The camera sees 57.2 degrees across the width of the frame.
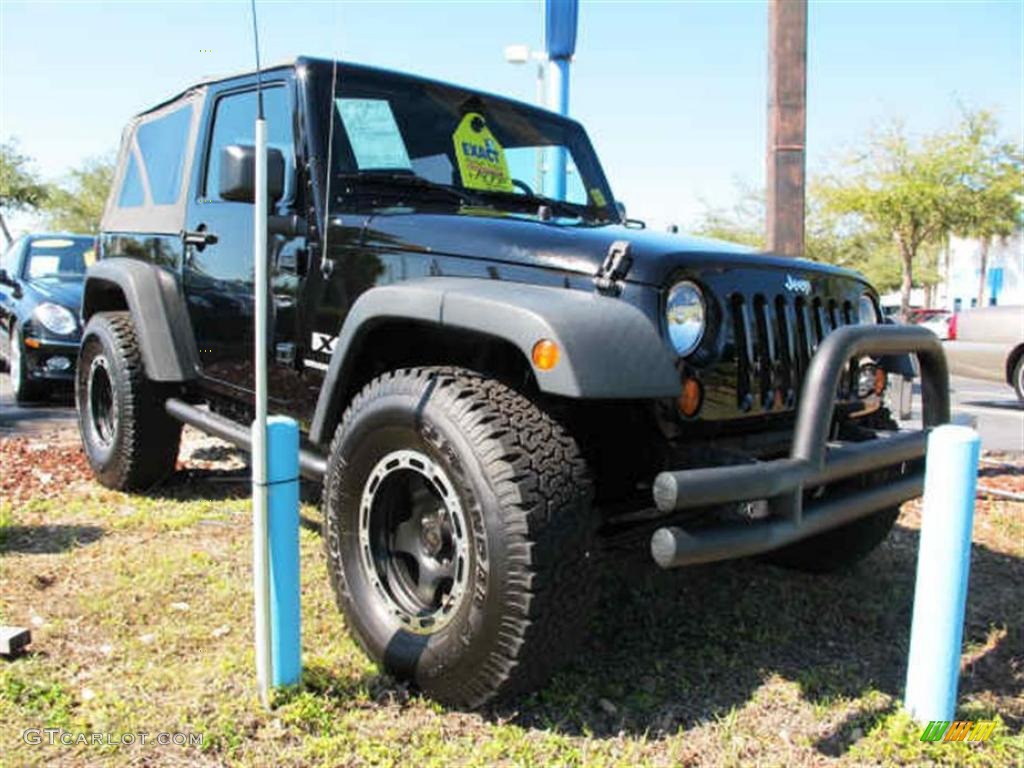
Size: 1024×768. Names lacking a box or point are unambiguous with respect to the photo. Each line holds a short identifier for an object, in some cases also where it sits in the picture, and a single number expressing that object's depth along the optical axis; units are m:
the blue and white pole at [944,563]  2.53
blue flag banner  8.20
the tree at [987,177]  31.36
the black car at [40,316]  8.20
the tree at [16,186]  39.22
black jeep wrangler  2.44
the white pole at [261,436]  2.50
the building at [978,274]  48.97
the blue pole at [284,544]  2.56
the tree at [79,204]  43.84
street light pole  12.05
